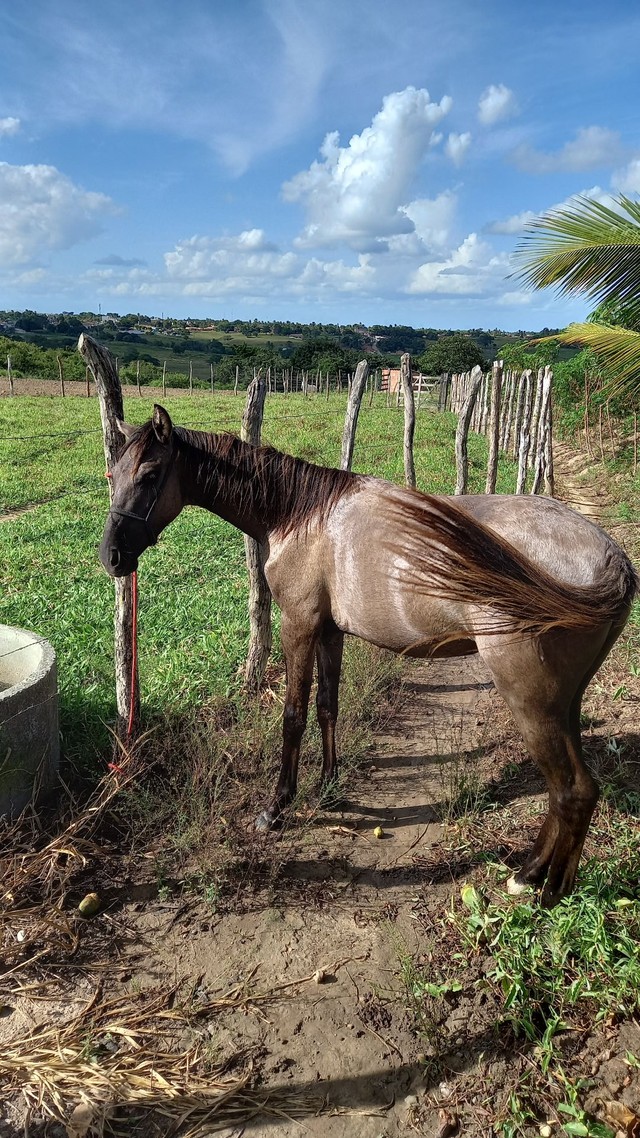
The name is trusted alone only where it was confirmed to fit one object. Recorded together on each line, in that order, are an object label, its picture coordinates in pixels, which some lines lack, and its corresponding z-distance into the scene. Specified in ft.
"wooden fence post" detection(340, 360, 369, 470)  20.57
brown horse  8.04
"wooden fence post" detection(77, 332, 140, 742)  11.47
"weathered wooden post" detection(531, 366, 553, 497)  35.94
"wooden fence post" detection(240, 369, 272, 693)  15.60
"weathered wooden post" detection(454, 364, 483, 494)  28.37
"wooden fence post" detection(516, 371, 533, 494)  34.14
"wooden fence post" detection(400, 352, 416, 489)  26.00
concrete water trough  10.55
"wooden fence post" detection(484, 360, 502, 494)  31.58
